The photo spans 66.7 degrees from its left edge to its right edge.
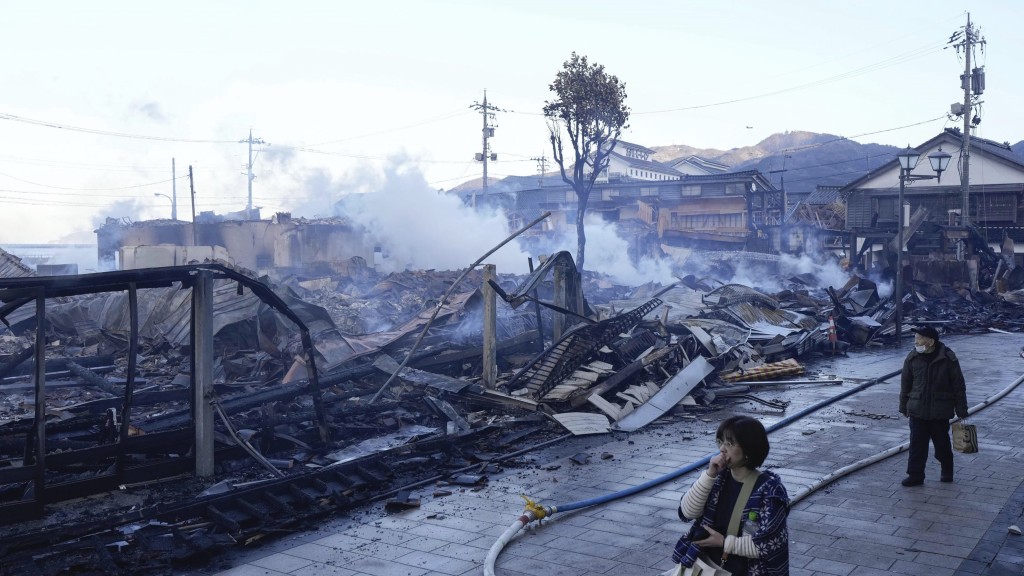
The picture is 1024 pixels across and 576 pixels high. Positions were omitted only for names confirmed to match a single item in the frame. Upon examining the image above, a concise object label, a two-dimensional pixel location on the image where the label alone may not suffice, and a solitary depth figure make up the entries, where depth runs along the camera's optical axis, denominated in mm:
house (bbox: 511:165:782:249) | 46062
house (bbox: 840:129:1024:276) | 39125
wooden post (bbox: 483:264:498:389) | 12570
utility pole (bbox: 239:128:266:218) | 58284
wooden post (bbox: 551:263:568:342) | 14328
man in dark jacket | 7352
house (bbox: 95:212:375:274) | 42344
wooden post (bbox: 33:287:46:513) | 6824
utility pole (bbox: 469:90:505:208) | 49188
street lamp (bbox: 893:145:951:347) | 17156
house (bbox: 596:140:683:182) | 65969
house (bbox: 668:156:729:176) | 69250
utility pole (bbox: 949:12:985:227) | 33375
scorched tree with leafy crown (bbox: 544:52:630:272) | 27531
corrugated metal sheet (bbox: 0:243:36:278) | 25250
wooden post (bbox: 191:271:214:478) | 8320
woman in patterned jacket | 3420
